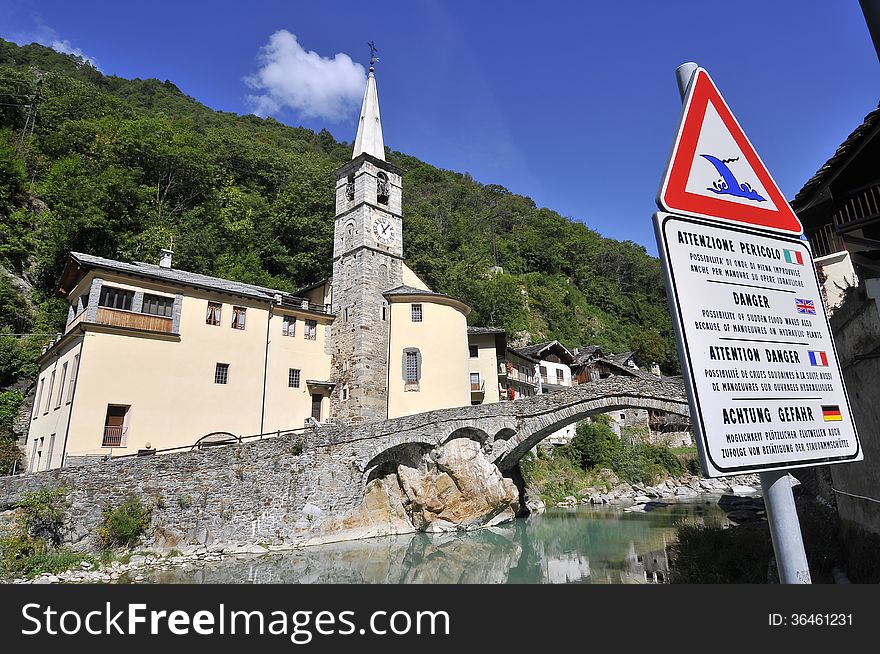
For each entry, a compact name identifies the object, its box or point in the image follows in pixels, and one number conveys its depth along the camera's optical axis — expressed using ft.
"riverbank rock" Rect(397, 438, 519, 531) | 72.64
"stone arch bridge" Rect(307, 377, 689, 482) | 70.64
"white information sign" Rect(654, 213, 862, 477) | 5.28
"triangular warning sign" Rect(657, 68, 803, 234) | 6.32
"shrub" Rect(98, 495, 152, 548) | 51.47
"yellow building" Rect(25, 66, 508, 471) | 64.90
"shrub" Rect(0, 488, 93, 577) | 44.68
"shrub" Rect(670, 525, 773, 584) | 31.83
